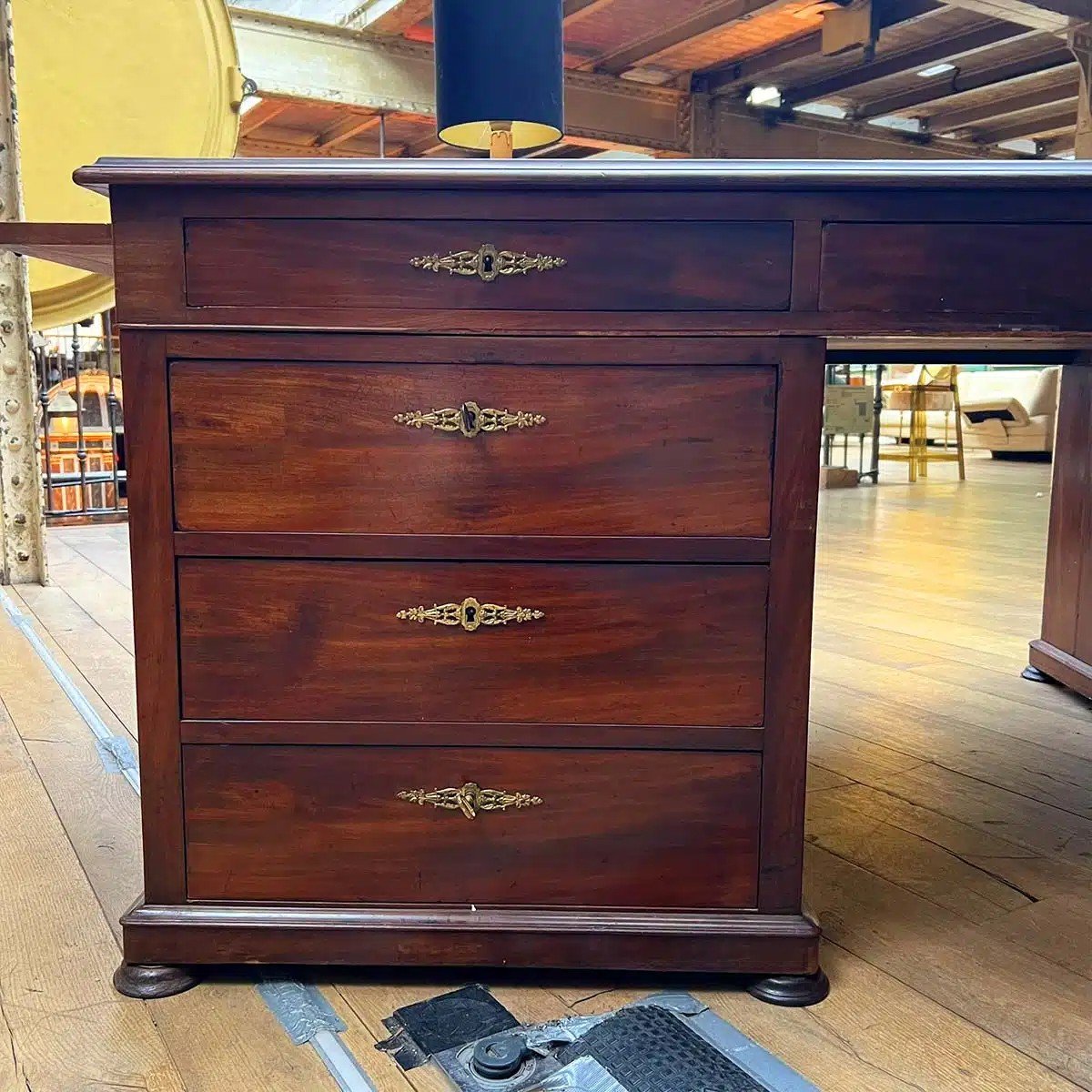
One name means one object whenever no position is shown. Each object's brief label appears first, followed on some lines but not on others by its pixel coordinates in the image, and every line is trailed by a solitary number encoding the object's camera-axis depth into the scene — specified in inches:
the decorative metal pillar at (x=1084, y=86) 190.4
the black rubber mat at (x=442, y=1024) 37.1
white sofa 353.8
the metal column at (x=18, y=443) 123.7
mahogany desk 37.9
